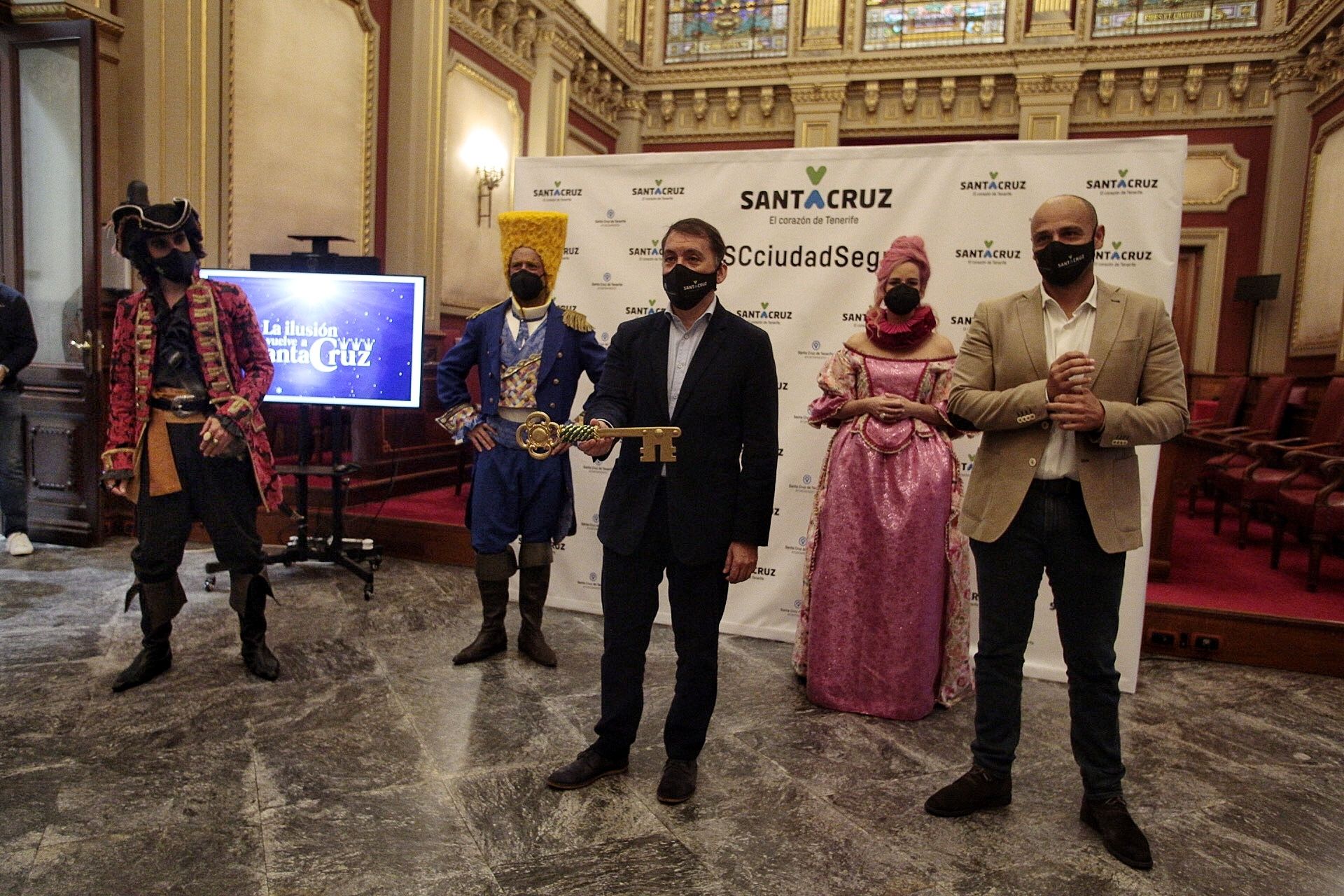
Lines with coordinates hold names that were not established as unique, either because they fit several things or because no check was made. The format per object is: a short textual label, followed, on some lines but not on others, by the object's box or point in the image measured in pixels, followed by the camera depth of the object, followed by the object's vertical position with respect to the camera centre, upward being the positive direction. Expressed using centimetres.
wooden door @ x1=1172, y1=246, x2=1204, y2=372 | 974 +110
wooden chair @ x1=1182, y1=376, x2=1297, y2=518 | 646 -29
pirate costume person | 282 -22
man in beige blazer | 206 -19
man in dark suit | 221 -30
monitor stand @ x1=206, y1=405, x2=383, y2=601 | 430 -94
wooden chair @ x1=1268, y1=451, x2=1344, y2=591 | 425 -55
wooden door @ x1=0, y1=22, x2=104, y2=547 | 464 +38
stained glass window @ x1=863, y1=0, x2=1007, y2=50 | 1012 +423
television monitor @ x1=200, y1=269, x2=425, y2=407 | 424 +9
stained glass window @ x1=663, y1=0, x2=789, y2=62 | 1088 +432
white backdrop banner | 330 +58
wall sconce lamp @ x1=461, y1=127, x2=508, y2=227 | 764 +173
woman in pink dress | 297 -49
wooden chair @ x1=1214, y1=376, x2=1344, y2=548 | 519 -47
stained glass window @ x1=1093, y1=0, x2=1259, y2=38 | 937 +414
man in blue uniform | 321 -11
